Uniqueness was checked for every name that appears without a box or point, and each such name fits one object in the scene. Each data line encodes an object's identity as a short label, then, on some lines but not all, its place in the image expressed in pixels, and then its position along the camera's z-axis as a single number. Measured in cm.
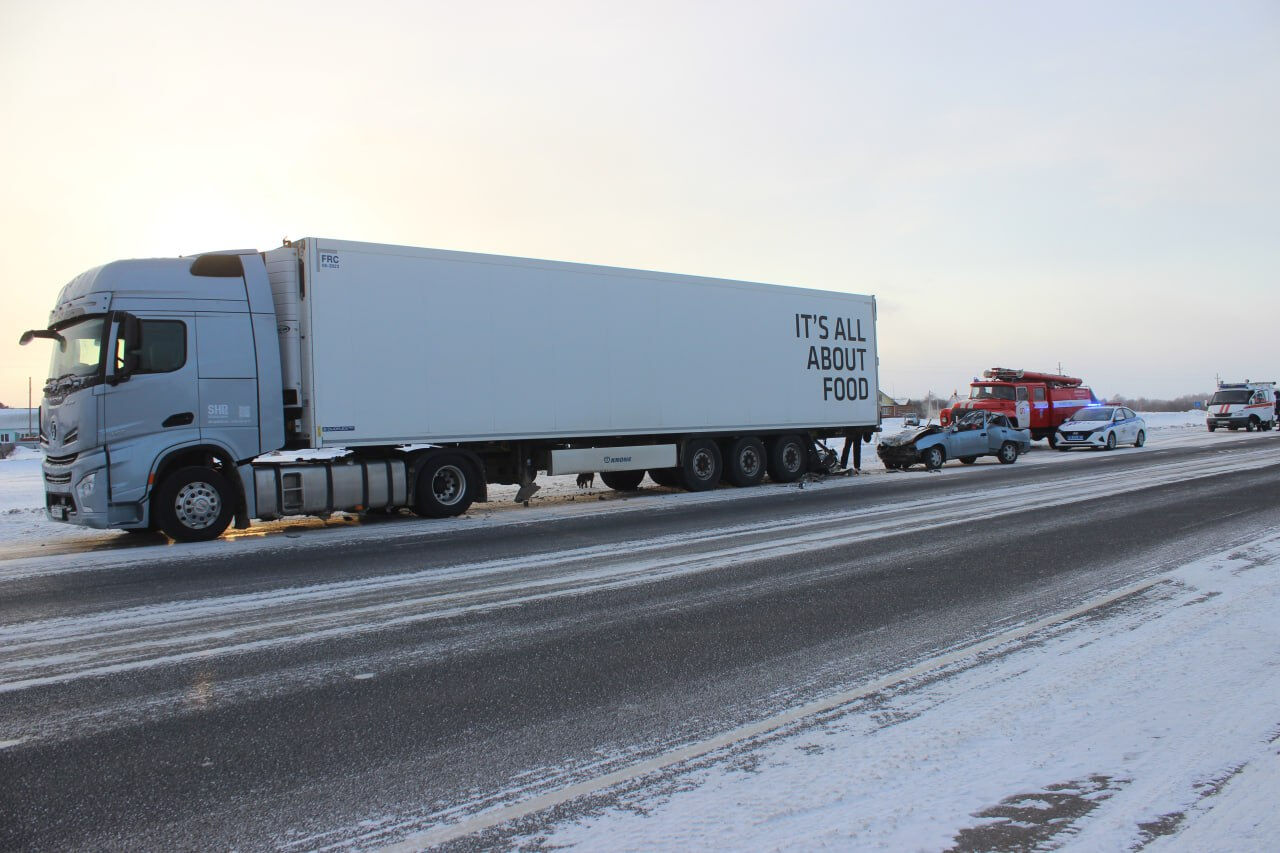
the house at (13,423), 9302
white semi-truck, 1198
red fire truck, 3291
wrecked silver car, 2373
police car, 3206
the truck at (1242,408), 4338
